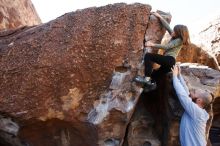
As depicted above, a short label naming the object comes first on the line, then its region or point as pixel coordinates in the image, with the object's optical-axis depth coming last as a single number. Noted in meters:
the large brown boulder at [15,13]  8.66
